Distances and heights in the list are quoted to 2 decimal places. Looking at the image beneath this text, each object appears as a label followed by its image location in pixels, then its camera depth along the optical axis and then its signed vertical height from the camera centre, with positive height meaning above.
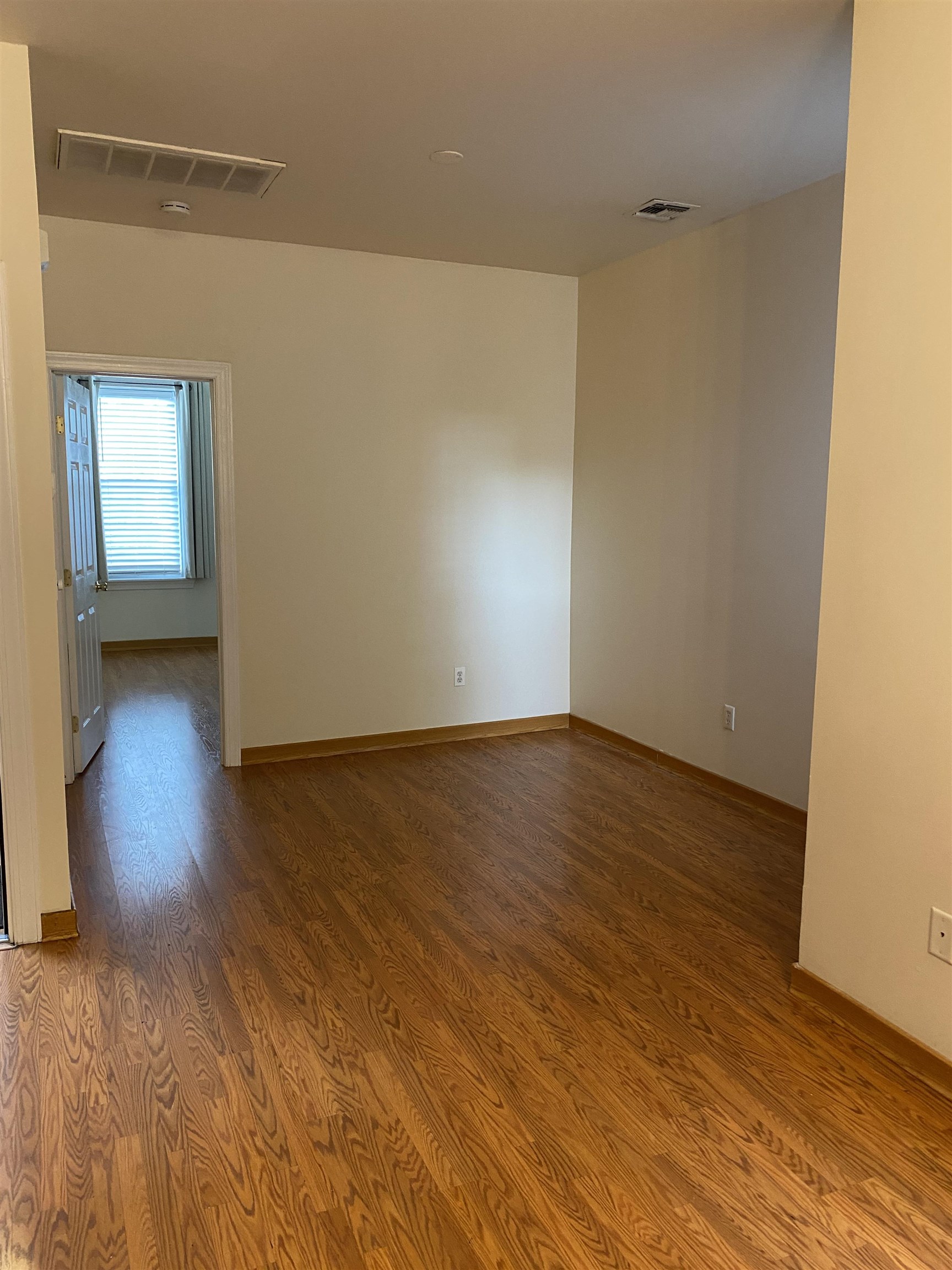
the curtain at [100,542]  8.43 -0.44
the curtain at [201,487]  8.84 +0.07
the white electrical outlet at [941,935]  2.26 -1.03
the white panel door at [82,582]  4.85 -0.47
